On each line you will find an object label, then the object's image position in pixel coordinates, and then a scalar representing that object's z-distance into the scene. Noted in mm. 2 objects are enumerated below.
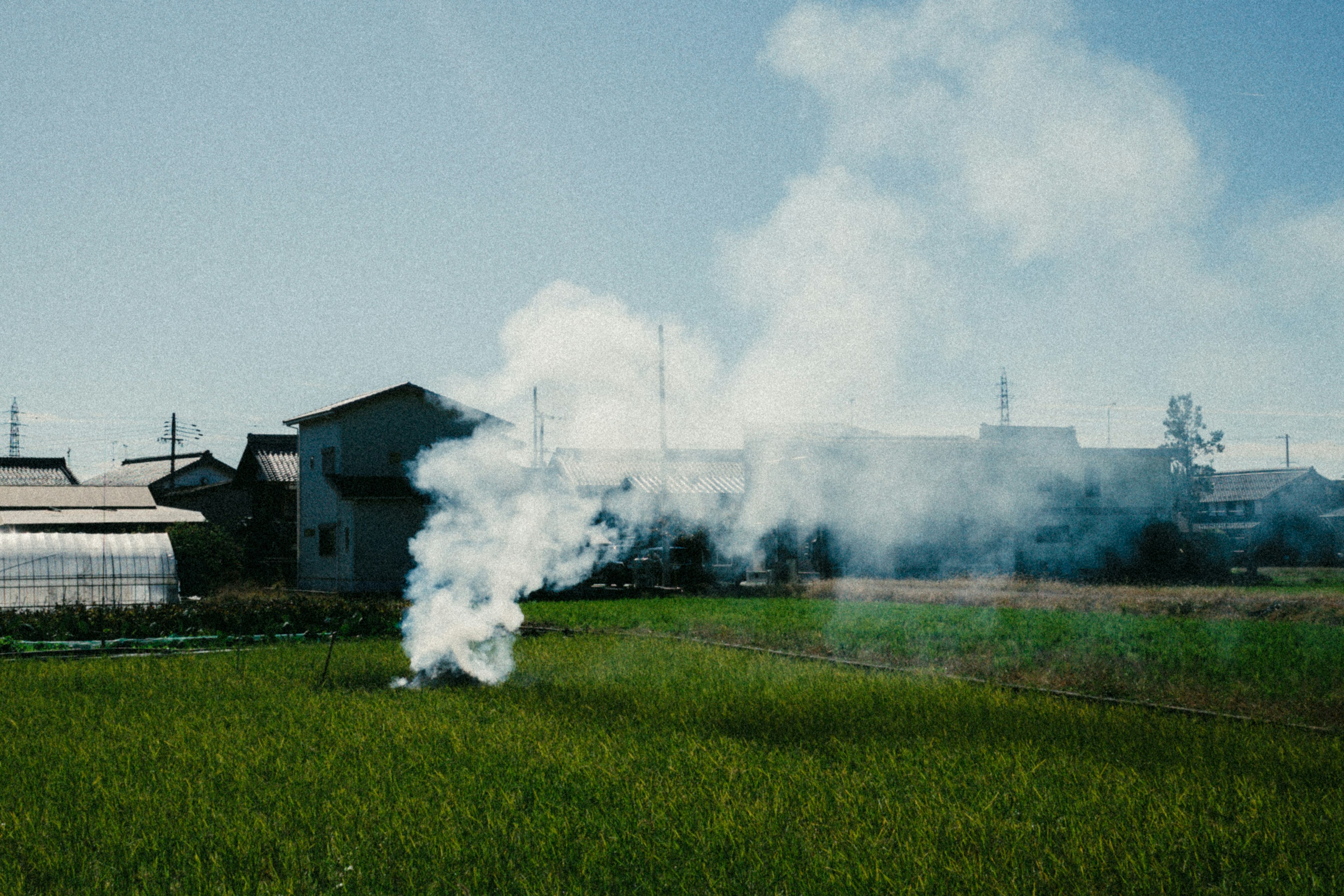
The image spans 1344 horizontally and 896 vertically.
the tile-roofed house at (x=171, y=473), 59438
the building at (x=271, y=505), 42500
